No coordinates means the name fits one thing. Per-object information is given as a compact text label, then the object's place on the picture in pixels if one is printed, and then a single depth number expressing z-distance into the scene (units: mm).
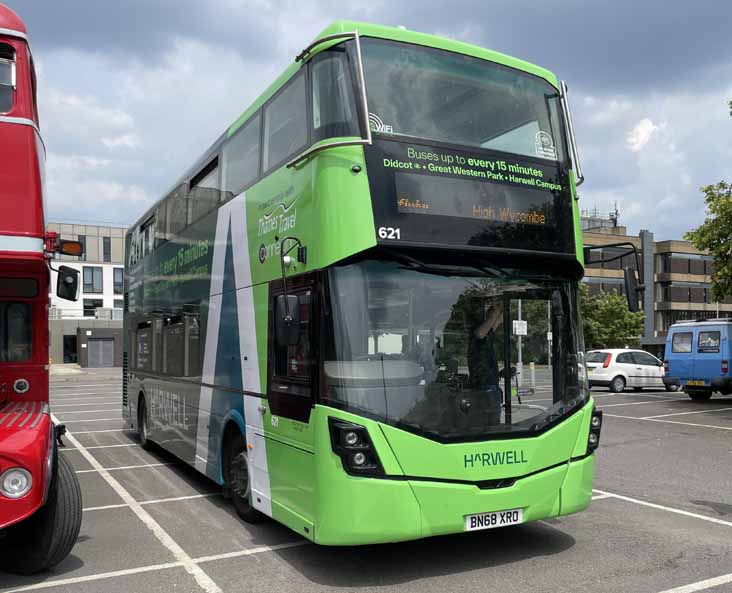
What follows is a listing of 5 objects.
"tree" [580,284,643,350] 56812
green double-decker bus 5207
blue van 20531
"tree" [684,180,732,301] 19375
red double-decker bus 4898
